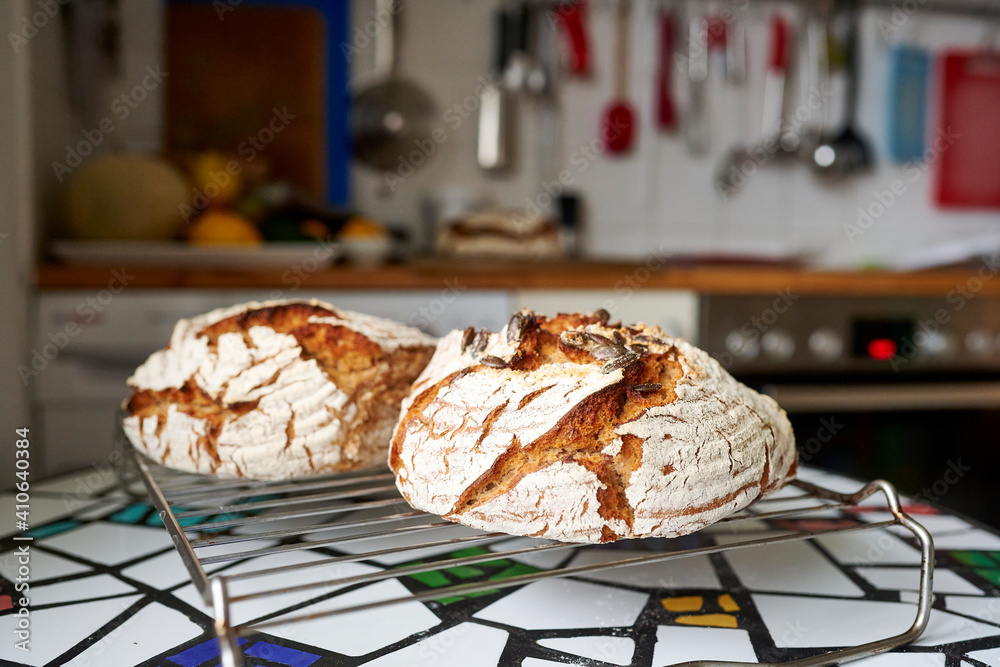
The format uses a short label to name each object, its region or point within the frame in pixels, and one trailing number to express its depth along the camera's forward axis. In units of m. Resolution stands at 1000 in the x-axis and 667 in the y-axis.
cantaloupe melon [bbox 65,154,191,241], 1.59
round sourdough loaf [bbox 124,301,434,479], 0.74
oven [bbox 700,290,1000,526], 1.74
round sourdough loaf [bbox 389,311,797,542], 0.56
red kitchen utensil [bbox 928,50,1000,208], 2.51
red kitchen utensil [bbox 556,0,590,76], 2.21
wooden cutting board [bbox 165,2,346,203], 1.95
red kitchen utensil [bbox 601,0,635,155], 2.29
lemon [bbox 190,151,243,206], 1.76
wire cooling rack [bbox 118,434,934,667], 0.44
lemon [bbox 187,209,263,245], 1.61
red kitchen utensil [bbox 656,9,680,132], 2.27
